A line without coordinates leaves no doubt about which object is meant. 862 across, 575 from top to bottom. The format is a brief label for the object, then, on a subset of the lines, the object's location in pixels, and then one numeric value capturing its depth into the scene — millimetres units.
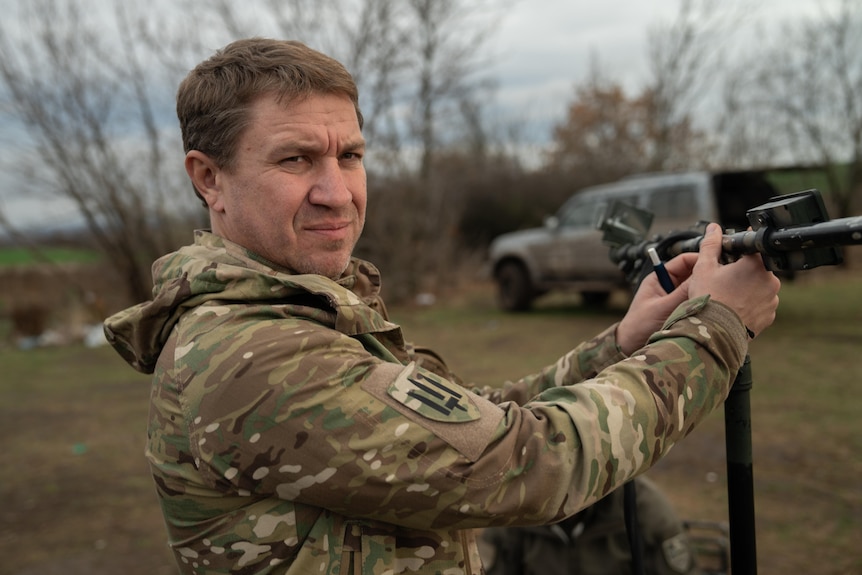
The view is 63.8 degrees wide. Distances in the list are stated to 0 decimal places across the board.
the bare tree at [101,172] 11789
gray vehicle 9266
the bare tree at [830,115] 16016
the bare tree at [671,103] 18875
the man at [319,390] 1120
